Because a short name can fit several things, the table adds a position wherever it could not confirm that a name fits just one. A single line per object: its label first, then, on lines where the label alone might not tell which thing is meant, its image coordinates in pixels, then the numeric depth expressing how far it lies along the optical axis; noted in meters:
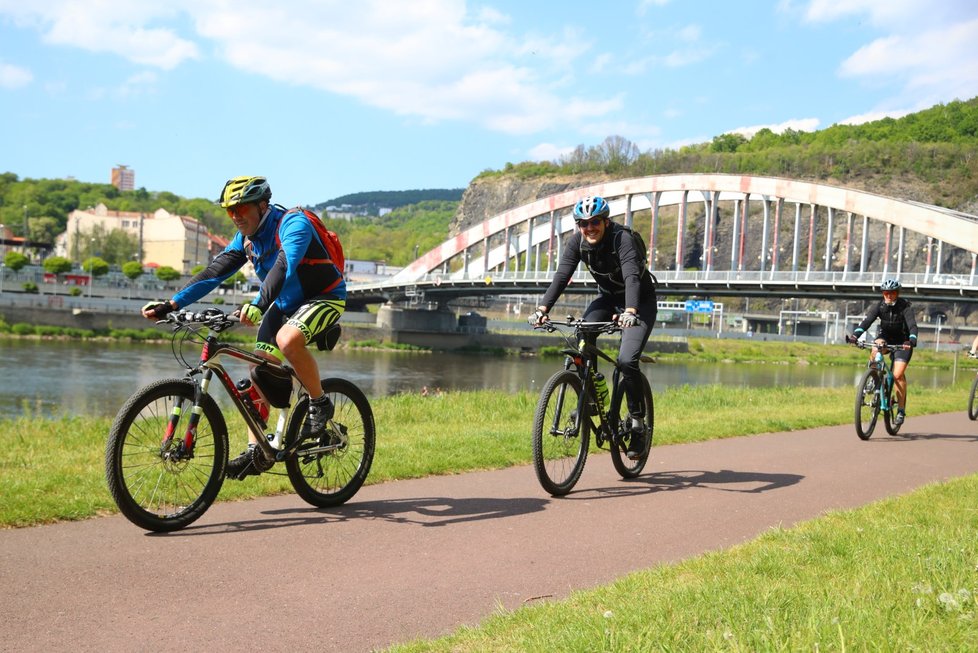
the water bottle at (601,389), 5.54
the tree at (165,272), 80.00
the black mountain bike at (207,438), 3.86
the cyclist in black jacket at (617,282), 5.41
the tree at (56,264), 71.94
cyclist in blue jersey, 4.28
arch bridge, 46.25
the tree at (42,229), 116.88
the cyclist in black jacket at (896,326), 9.55
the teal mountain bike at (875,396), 8.99
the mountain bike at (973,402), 11.24
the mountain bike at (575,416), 5.19
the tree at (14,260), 72.38
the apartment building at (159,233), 105.25
